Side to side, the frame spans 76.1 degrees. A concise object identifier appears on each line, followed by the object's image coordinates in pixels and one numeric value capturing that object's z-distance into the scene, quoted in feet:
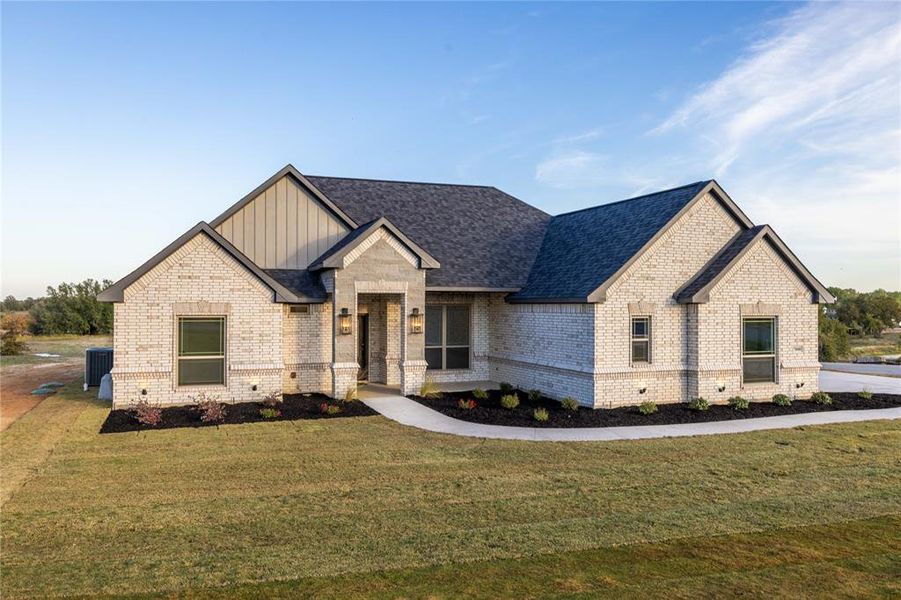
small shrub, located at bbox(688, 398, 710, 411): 50.86
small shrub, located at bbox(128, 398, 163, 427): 42.42
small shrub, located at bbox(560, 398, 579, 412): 50.19
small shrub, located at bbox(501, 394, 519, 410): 51.16
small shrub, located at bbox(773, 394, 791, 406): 53.27
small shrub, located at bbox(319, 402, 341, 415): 48.01
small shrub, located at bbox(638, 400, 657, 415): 48.65
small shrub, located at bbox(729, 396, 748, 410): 51.70
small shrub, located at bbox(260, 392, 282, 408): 49.53
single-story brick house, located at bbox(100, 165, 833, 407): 50.52
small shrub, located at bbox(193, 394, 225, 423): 44.52
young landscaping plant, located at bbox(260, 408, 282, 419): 45.98
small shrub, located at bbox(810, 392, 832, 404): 54.13
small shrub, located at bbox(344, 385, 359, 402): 53.21
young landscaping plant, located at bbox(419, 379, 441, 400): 56.65
